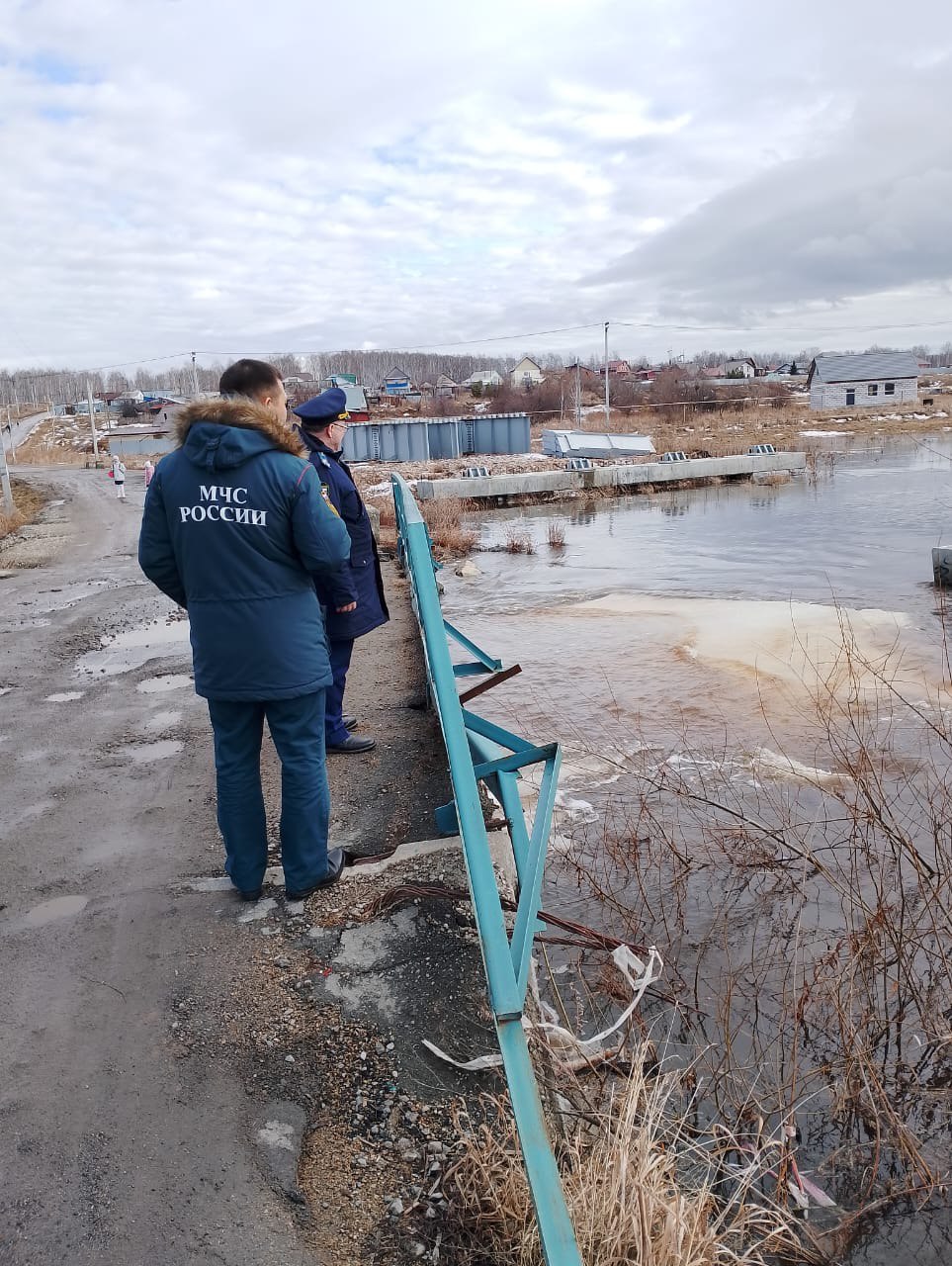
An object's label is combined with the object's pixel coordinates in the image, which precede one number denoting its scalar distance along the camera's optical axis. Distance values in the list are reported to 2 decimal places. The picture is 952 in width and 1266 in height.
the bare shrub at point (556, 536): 17.30
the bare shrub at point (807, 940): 3.04
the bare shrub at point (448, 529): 16.67
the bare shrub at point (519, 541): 16.94
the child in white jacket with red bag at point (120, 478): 23.80
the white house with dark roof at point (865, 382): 69.62
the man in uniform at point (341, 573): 4.60
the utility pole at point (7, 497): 19.93
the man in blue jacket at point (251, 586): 3.18
